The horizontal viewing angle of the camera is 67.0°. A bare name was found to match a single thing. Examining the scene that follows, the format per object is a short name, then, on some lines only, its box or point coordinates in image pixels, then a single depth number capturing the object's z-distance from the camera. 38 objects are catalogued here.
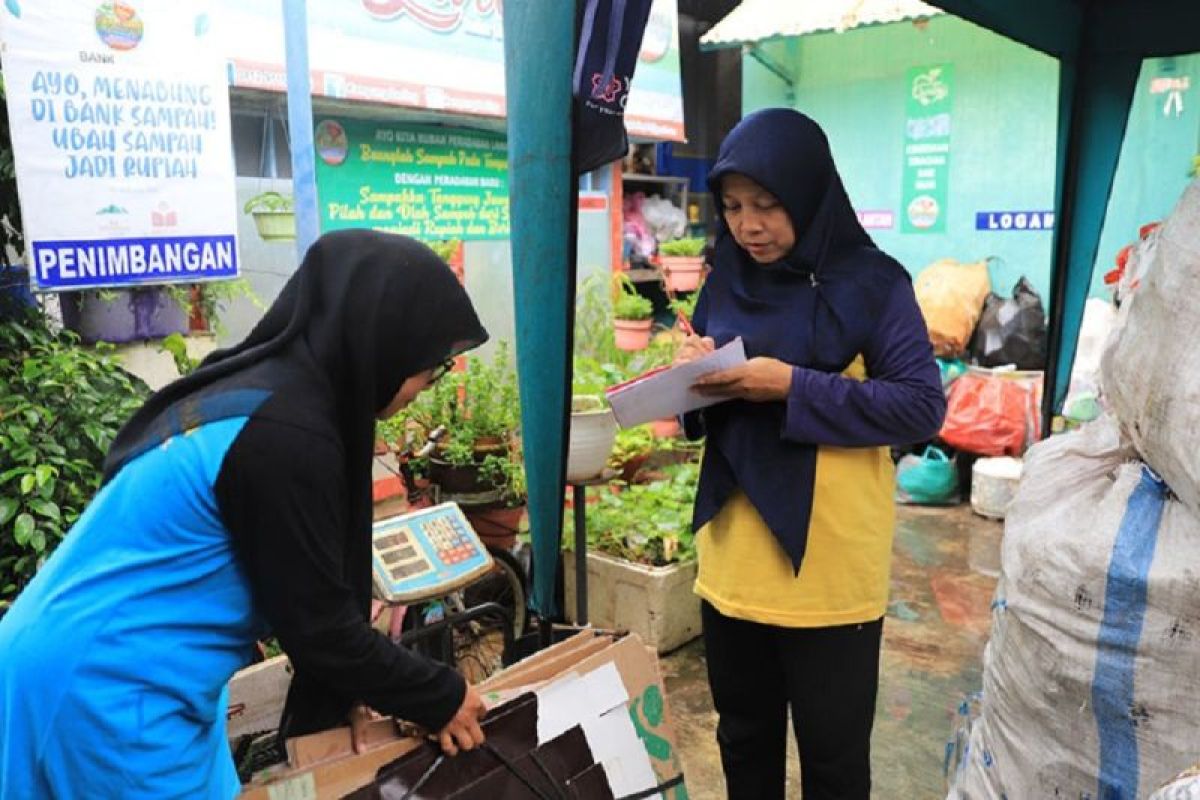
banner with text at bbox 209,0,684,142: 4.26
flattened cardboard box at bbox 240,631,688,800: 1.34
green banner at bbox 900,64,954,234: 6.16
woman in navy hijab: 1.61
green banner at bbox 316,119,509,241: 5.00
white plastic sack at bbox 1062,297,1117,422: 4.71
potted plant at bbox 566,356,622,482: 2.50
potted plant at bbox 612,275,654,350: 5.77
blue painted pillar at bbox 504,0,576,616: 1.44
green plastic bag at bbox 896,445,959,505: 5.15
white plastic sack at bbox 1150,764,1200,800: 0.82
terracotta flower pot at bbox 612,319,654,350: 5.74
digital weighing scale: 2.16
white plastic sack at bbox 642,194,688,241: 7.78
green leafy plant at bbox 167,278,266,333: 3.72
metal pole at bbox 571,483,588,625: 2.63
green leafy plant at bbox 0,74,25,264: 2.88
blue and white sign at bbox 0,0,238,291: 2.91
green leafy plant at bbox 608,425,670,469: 3.84
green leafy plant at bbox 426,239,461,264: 4.05
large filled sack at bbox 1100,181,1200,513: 1.30
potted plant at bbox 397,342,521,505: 3.37
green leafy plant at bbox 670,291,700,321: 5.32
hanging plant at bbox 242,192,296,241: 4.39
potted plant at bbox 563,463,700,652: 3.33
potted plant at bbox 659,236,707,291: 6.90
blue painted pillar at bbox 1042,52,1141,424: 3.39
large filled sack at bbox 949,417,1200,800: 1.37
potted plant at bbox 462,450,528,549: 3.36
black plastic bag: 5.46
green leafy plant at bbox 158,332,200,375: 3.16
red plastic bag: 5.11
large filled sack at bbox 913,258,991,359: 5.63
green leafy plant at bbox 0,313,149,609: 2.25
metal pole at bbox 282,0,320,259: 2.97
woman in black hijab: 1.14
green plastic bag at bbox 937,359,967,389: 5.61
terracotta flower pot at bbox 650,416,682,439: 4.85
